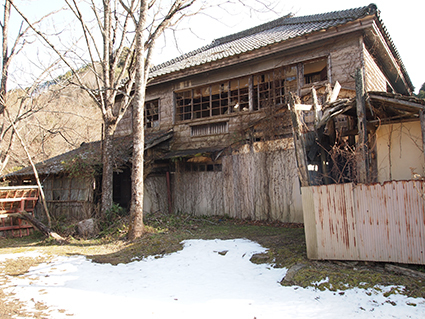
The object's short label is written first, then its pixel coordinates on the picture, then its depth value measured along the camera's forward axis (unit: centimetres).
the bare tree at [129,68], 817
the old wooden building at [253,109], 899
